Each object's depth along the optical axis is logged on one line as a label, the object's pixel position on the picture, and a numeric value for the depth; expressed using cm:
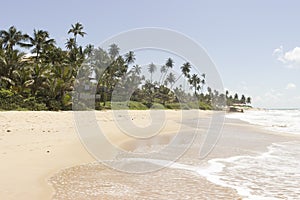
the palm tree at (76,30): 5395
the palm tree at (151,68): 9306
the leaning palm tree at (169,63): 10456
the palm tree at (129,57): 7606
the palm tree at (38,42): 4294
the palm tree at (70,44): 5378
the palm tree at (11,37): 4078
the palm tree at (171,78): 9825
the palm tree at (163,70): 10044
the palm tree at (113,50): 6638
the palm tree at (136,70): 7023
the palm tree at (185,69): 10478
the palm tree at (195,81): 11000
